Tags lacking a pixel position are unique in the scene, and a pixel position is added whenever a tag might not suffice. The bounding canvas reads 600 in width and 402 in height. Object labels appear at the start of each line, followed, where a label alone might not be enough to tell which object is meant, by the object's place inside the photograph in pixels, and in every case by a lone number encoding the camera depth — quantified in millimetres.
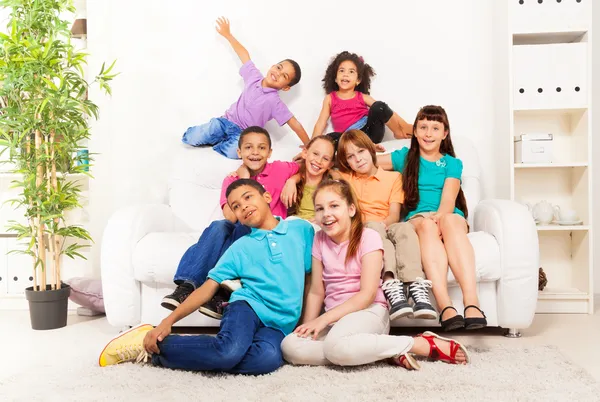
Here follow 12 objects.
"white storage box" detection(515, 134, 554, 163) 3050
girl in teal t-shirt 2275
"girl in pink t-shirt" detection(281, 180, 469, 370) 1922
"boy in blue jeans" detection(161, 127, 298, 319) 2250
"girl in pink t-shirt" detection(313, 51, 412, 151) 3162
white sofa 2373
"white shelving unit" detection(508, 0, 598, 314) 3008
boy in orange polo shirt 2154
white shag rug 1699
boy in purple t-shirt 3201
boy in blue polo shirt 1922
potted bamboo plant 2707
